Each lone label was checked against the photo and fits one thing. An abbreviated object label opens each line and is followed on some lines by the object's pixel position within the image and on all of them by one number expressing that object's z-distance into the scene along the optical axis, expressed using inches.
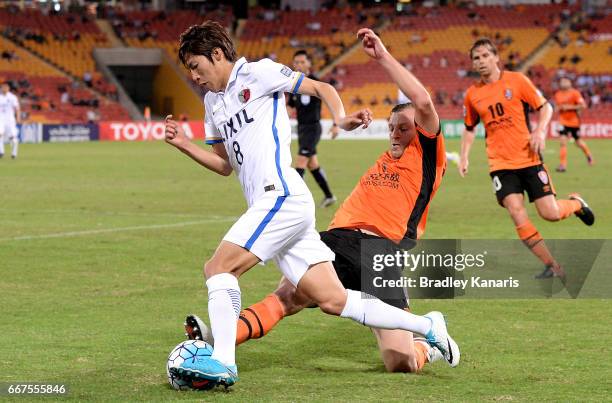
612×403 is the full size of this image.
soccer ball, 227.9
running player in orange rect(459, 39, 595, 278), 407.2
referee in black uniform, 690.8
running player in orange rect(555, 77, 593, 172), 1087.6
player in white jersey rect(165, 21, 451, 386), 228.2
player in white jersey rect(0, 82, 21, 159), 1314.0
